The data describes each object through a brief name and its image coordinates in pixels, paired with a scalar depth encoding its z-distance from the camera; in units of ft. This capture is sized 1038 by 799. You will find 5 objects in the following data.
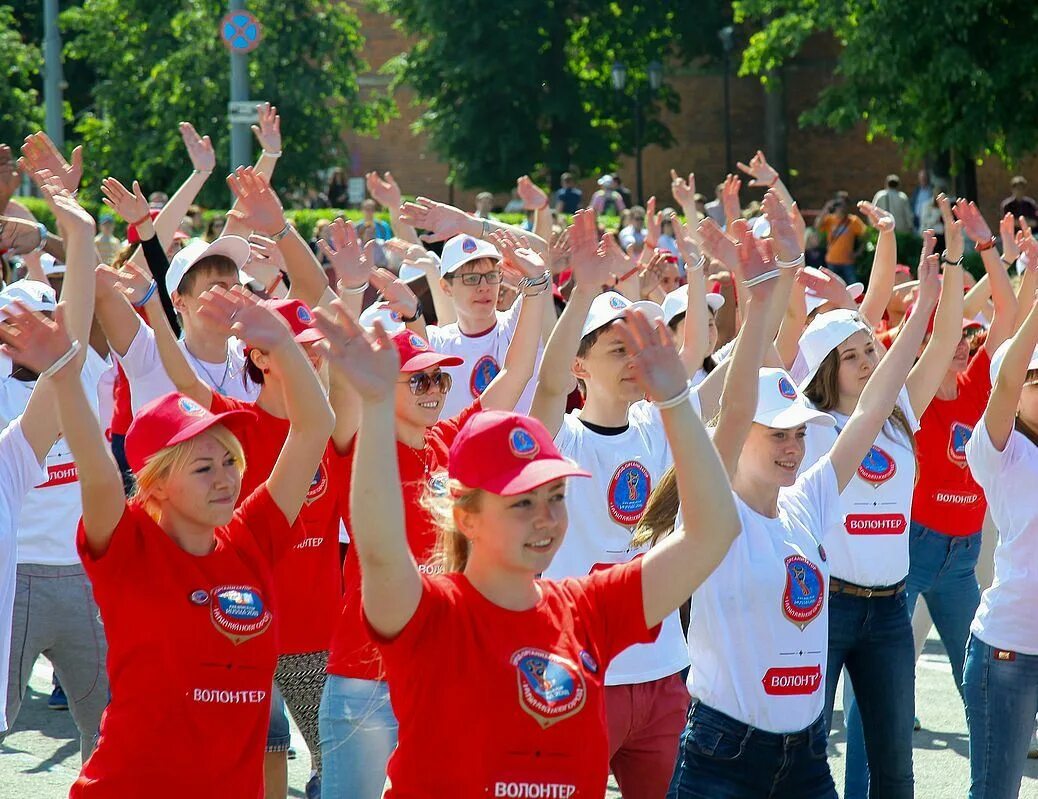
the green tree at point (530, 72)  120.16
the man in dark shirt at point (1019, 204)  80.18
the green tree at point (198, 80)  109.70
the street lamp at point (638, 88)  108.06
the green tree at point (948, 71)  81.76
